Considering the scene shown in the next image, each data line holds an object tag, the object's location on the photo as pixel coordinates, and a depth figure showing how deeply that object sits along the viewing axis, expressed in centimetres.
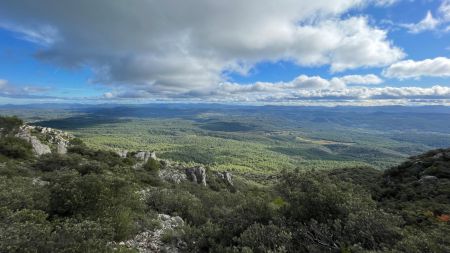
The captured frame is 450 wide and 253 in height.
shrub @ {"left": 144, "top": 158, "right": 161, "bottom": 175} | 4859
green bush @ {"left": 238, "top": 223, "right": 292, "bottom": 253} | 1077
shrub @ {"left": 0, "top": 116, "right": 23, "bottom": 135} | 4616
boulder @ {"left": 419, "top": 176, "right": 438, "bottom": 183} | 3347
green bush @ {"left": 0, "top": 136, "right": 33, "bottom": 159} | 3694
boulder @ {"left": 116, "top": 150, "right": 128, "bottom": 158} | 5581
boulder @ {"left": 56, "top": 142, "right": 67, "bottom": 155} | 4485
